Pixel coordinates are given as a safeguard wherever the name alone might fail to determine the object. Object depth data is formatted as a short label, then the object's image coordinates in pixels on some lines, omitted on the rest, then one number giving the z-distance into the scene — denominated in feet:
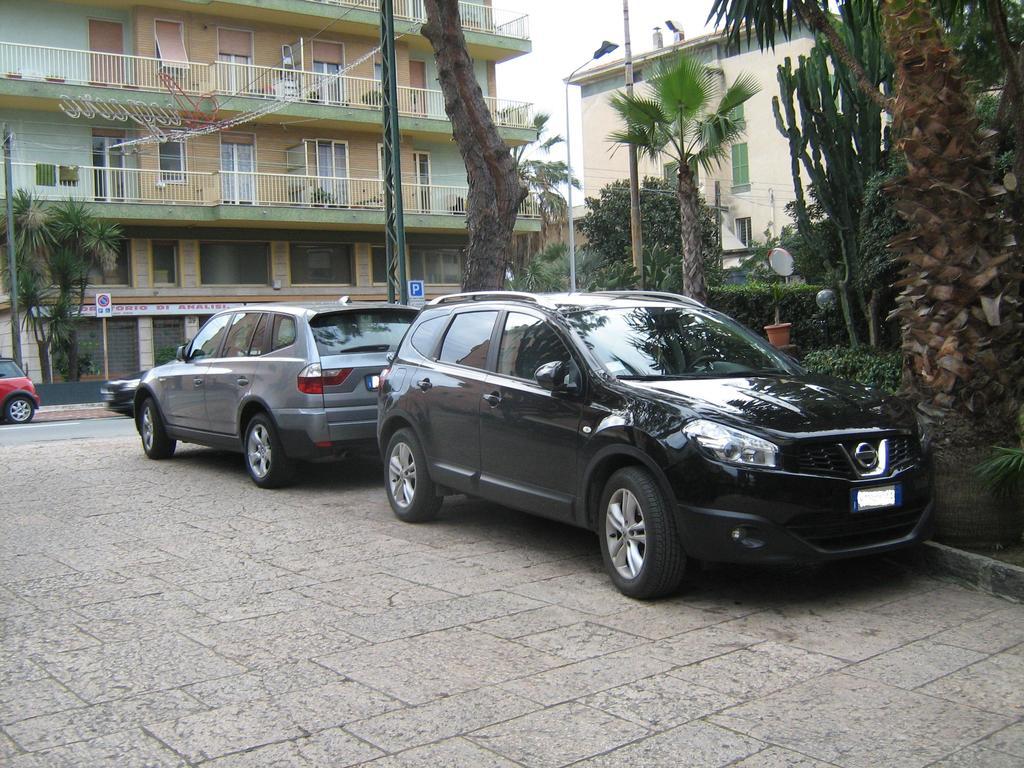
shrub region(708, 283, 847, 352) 59.93
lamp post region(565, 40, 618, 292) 82.24
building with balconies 97.30
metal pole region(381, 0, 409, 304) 48.75
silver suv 30.66
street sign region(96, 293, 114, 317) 91.40
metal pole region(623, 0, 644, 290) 71.47
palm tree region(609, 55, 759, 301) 51.78
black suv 18.12
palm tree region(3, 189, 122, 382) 90.53
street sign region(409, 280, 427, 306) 71.26
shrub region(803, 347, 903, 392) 42.11
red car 75.31
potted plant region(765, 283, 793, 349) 53.31
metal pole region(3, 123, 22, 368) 87.76
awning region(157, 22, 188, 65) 102.17
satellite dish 59.52
